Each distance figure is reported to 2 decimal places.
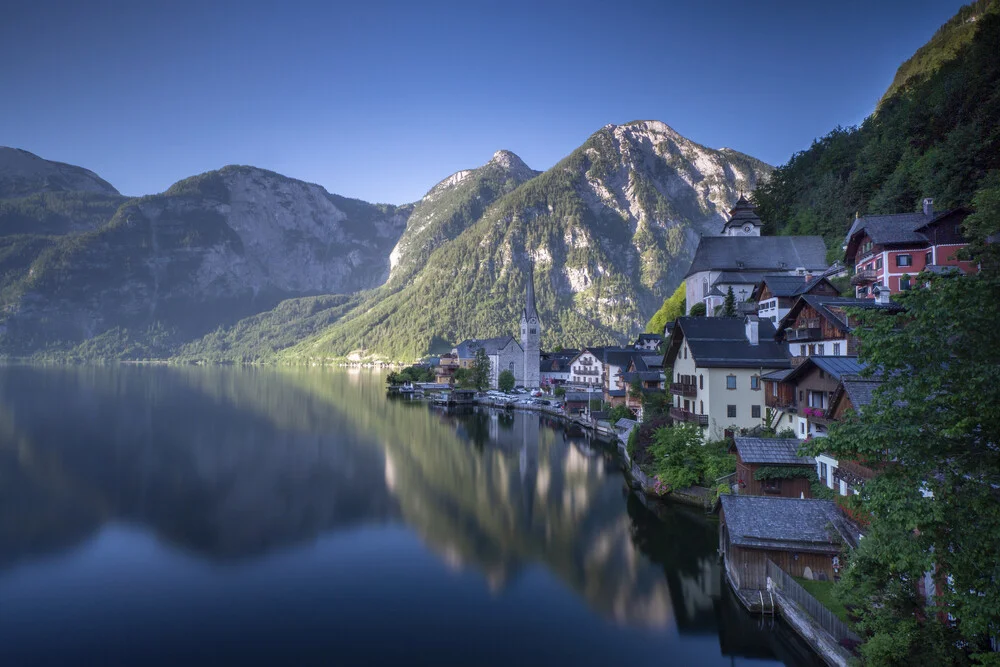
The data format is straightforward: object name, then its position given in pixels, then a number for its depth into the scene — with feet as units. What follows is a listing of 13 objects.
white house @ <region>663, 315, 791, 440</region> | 114.83
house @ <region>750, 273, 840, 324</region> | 131.75
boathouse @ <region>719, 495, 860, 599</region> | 62.95
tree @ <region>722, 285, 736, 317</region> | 175.01
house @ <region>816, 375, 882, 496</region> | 68.08
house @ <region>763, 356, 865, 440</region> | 84.02
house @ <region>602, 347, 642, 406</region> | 229.04
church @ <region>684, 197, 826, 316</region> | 212.84
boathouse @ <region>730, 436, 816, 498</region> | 83.97
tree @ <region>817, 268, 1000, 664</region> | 30.99
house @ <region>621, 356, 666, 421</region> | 179.52
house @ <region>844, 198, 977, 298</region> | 126.11
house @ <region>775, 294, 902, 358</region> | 96.22
